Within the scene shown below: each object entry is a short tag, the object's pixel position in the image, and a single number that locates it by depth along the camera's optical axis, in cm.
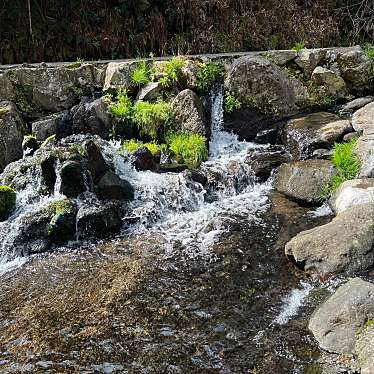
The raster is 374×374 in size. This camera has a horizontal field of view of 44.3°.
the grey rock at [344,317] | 449
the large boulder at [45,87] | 1116
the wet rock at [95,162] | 872
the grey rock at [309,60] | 1195
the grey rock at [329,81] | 1165
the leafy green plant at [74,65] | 1170
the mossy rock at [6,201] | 827
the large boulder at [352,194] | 706
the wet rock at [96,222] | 769
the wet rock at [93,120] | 1065
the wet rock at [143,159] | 948
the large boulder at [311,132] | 964
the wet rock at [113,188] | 859
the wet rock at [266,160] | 952
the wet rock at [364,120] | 943
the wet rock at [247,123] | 1123
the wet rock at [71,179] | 826
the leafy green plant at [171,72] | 1123
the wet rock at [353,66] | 1180
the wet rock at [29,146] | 987
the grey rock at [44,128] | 1066
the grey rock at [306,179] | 830
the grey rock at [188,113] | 1060
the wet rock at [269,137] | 1102
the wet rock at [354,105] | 1109
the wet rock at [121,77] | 1140
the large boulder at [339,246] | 584
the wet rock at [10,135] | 991
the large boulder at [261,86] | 1116
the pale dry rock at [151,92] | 1112
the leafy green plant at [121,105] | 1070
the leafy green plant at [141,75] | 1134
